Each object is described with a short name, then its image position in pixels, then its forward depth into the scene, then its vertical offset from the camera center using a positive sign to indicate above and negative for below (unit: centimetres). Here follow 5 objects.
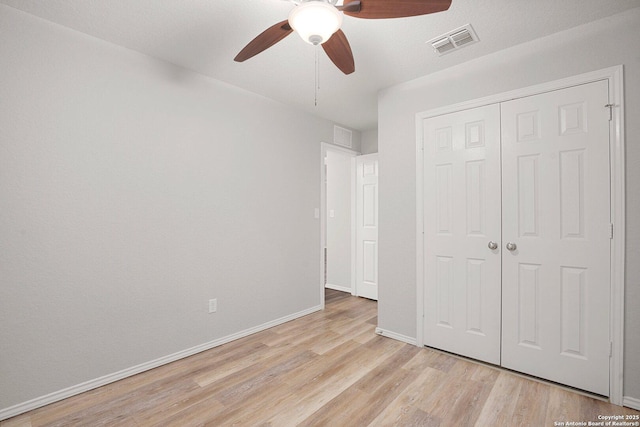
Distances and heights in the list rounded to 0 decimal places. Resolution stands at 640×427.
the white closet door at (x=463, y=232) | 243 -17
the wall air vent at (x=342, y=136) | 418 +111
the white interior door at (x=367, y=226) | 438 -19
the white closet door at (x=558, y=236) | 200 -17
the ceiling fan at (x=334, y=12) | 133 +95
